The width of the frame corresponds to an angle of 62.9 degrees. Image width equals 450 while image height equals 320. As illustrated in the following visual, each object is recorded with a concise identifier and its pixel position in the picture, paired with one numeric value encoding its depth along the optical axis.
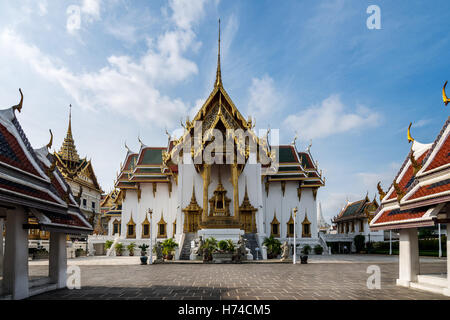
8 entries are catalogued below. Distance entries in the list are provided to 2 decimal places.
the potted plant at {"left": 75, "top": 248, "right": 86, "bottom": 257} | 27.76
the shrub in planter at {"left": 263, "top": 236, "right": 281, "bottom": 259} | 21.20
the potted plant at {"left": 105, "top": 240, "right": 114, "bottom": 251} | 28.83
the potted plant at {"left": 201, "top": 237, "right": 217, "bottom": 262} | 18.69
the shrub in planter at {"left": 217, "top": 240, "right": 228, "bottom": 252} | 18.53
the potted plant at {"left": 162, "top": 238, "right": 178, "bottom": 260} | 20.17
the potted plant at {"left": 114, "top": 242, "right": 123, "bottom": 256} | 27.17
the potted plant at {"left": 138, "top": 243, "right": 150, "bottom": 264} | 17.28
